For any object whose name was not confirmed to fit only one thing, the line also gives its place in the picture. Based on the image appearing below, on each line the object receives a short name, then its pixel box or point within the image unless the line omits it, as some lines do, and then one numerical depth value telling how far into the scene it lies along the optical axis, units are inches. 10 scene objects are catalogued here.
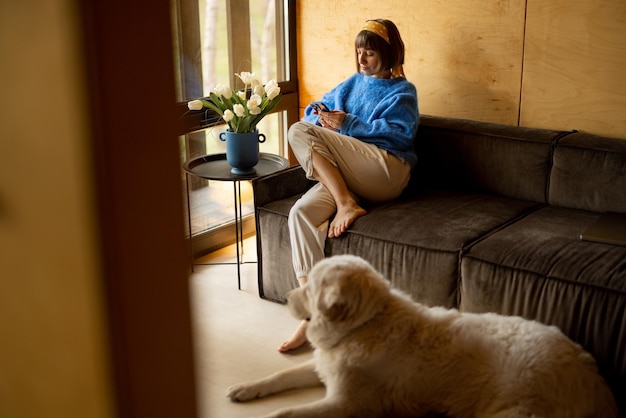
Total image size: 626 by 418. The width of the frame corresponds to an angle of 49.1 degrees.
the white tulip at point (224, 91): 126.5
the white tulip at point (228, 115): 123.7
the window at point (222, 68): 137.2
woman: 114.3
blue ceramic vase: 125.9
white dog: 80.9
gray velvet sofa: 91.5
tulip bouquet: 125.3
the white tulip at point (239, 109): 124.2
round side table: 125.6
